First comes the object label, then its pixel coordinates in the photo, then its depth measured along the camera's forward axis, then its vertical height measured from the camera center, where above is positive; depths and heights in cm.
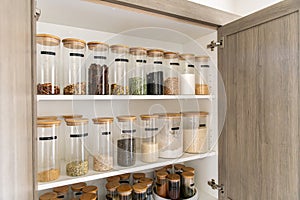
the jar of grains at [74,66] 92 +16
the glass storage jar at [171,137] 113 -21
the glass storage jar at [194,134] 122 -21
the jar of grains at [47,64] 84 +15
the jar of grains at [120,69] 101 +16
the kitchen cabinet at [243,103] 78 -1
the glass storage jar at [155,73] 108 +14
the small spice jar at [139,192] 109 -49
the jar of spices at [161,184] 122 -51
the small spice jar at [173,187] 120 -52
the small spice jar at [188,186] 124 -53
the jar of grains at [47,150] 83 -21
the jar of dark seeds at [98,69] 95 +15
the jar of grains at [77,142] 92 -20
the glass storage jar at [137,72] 105 +14
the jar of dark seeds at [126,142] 101 -21
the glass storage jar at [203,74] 124 +15
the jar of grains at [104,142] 97 -20
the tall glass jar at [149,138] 108 -21
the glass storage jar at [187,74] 118 +15
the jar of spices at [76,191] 104 -46
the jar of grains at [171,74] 113 +14
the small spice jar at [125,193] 105 -48
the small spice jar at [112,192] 108 -49
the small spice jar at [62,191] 99 -45
